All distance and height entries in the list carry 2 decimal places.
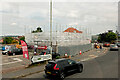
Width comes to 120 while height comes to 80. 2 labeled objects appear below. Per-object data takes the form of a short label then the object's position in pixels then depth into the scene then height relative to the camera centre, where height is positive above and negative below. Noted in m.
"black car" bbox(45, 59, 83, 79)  8.95 -2.14
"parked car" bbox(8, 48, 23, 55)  23.60 -2.21
